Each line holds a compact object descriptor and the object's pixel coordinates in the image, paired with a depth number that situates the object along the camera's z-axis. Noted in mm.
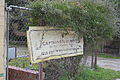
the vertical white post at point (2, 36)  2453
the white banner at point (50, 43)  2983
